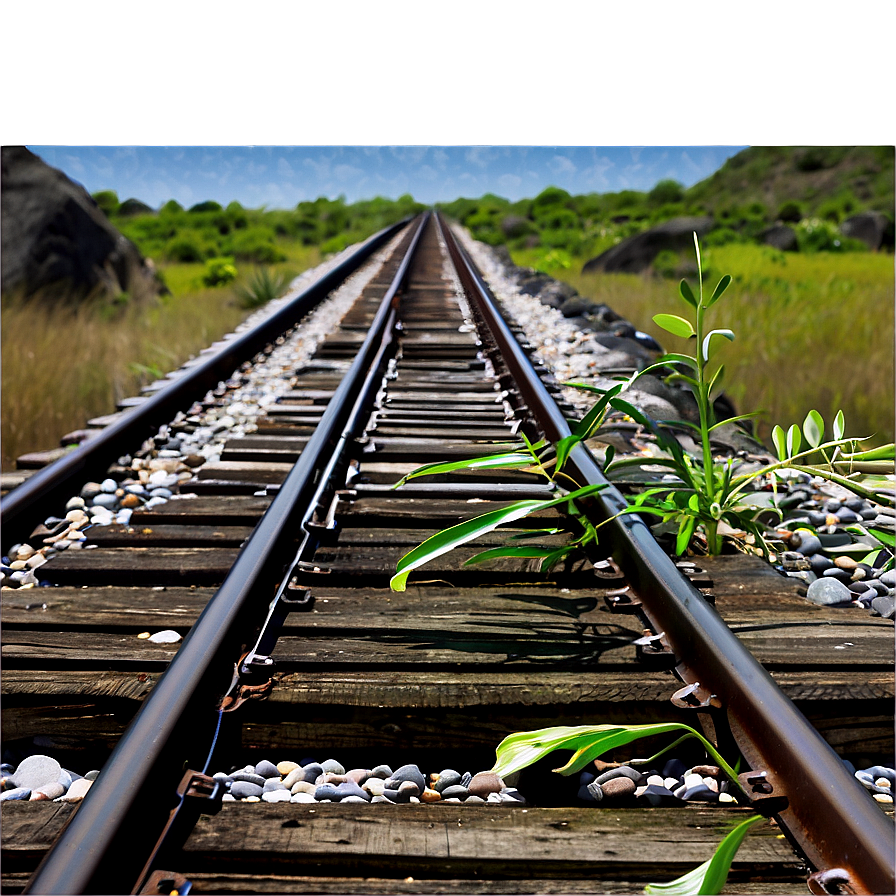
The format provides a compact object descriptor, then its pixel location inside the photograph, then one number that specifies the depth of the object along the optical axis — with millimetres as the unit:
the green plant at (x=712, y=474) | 2371
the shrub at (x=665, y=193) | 40469
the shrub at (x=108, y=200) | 31222
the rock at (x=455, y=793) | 1555
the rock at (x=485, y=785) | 1565
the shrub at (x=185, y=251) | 17641
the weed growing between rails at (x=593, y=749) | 1144
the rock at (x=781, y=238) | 17875
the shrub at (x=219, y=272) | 12055
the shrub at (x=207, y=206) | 28859
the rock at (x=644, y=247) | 14367
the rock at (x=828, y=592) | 2344
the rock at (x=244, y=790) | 1505
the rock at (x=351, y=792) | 1513
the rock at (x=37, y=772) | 1605
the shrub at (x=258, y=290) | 9594
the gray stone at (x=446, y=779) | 1572
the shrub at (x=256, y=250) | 16141
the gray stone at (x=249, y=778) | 1564
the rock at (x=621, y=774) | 1585
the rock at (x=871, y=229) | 18688
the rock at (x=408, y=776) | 1574
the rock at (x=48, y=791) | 1558
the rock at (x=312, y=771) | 1617
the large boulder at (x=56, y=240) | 8406
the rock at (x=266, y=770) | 1601
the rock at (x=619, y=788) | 1532
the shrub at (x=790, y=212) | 28125
